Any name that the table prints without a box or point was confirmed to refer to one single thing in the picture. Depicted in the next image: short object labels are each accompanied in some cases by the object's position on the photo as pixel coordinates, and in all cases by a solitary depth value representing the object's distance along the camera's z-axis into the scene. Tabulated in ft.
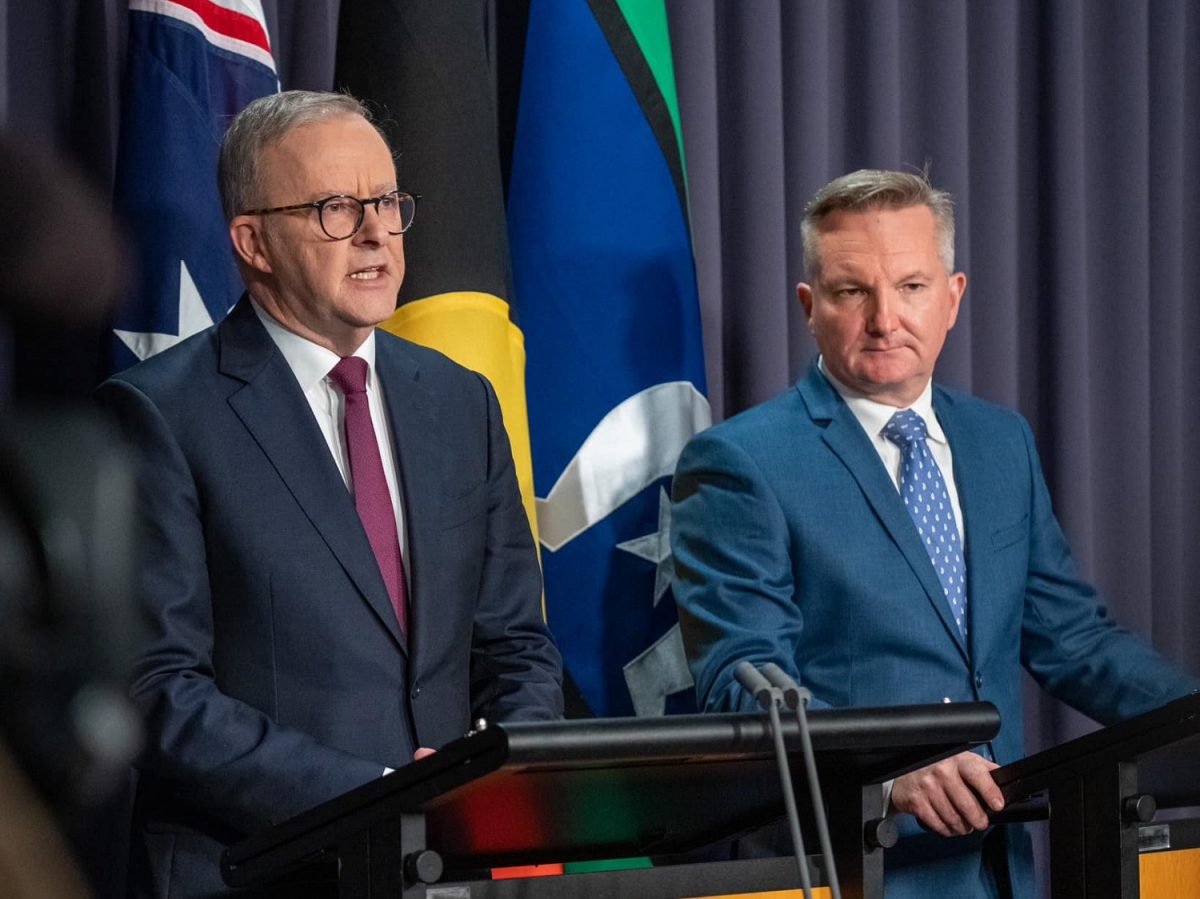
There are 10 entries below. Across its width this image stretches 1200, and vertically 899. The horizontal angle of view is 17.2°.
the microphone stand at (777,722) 10.33
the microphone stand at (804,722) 10.48
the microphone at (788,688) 10.79
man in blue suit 13.06
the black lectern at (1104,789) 11.60
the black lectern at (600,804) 10.66
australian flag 13.30
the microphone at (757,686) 10.78
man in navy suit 11.86
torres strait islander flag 14.06
